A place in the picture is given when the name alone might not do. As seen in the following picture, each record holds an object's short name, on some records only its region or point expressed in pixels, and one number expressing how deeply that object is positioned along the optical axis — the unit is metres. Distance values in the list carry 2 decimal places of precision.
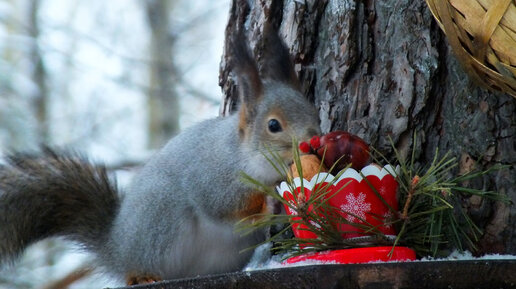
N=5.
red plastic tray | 2.73
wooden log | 2.67
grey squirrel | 2.94
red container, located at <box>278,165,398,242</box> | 2.75
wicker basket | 2.76
